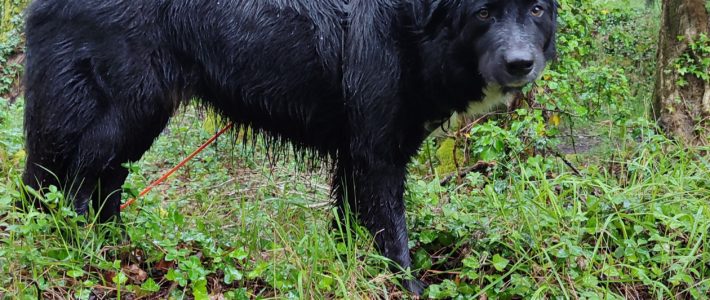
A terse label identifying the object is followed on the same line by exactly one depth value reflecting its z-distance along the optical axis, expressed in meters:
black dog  2.92
